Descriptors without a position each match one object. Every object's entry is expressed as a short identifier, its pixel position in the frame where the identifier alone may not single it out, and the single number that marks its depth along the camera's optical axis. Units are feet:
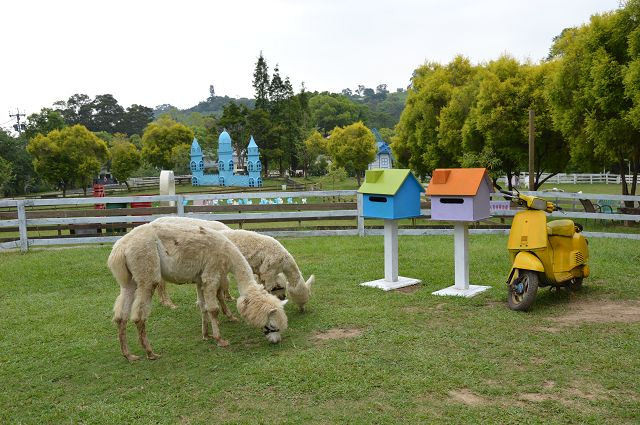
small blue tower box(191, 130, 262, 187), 153.48
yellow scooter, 20.51
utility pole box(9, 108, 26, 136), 194.97
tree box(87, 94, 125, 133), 294.66
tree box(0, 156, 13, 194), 115.65
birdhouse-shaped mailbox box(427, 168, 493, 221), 23.03
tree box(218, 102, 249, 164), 183.42
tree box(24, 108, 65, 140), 172.04
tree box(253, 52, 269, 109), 199.05
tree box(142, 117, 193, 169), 175.42
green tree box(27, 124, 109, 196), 120.78
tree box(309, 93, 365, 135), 304.91
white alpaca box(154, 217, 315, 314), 21.40
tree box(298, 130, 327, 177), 182.09
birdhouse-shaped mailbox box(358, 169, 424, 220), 25.16
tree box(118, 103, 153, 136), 296.10
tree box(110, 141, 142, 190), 147.74
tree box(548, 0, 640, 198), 42.57
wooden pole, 31.08
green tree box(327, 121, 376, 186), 141.08
